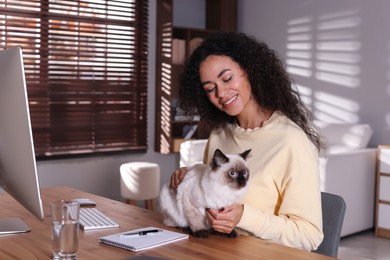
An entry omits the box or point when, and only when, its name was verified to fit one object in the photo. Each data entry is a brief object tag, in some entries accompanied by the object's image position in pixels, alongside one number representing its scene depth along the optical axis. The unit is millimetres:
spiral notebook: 1400
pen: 1491
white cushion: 4586
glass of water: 1260
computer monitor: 1241
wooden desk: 1339
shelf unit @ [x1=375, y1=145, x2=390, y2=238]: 4301
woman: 1583
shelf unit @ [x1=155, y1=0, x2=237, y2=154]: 5305
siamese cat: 1437
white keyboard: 1613
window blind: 4664
